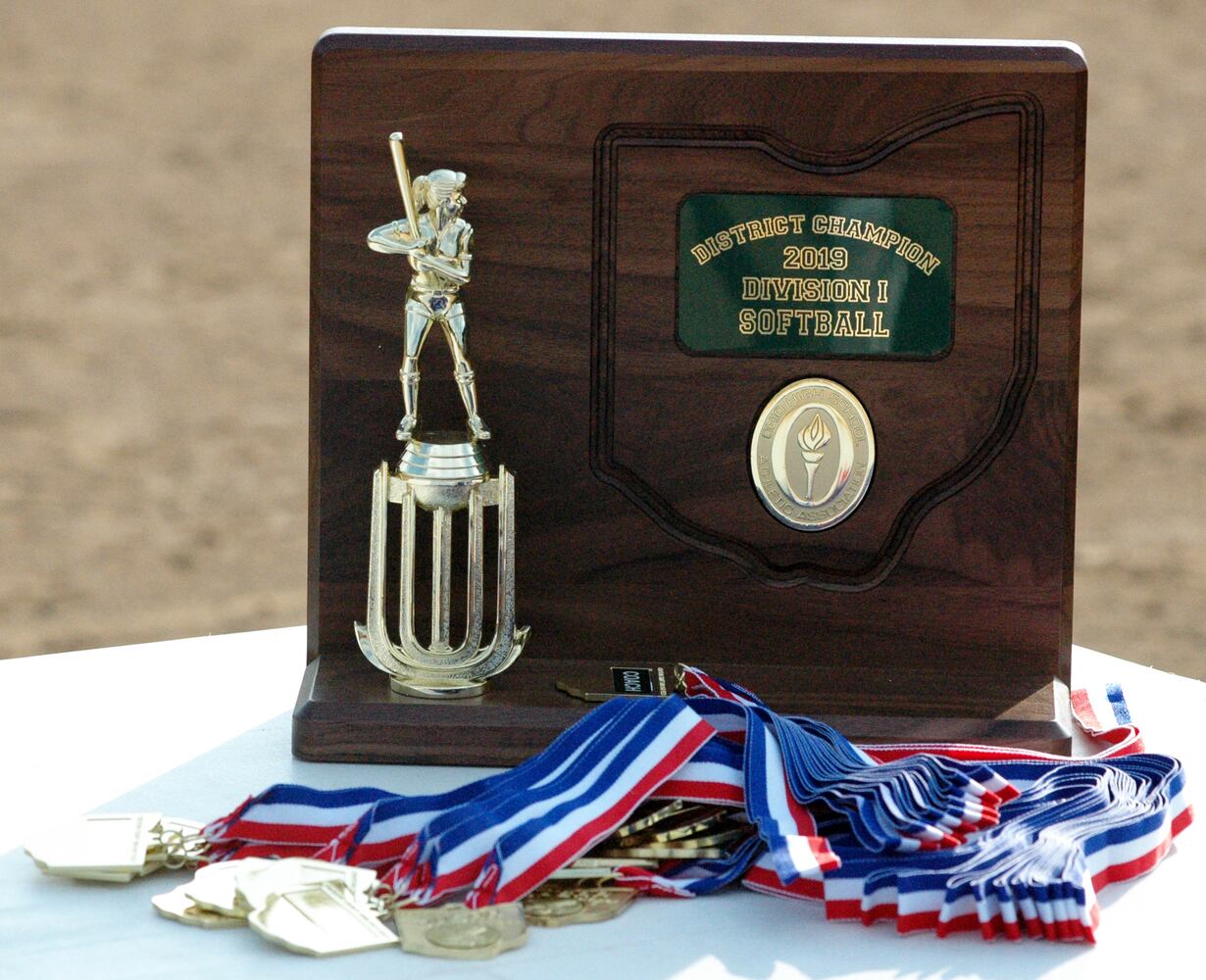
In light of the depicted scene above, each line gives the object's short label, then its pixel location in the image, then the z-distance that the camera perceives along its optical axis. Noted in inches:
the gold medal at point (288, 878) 67.9
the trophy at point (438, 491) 74.6
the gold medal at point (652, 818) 69.6
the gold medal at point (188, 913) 67.8
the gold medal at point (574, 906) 68.1
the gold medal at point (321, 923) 67.0
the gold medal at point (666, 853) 69.4
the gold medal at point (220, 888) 67.9
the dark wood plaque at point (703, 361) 76.3
